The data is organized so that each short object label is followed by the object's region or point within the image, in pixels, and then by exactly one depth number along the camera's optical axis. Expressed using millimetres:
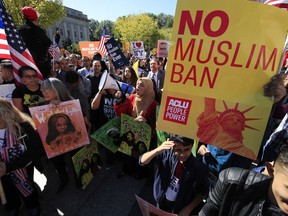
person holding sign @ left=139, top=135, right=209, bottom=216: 1859
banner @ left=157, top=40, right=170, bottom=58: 7273
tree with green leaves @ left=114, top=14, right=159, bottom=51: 42750
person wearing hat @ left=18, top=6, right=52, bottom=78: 3926
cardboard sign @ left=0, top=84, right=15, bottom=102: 3202
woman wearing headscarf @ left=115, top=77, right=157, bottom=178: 3039
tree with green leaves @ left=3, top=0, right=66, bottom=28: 18125
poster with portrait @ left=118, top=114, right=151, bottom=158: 2934
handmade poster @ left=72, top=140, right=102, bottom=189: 2914
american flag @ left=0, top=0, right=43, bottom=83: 3170
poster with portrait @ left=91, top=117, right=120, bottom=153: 3012
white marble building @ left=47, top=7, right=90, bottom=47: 57797
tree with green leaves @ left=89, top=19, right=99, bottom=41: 79750
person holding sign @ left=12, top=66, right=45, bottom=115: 3018
